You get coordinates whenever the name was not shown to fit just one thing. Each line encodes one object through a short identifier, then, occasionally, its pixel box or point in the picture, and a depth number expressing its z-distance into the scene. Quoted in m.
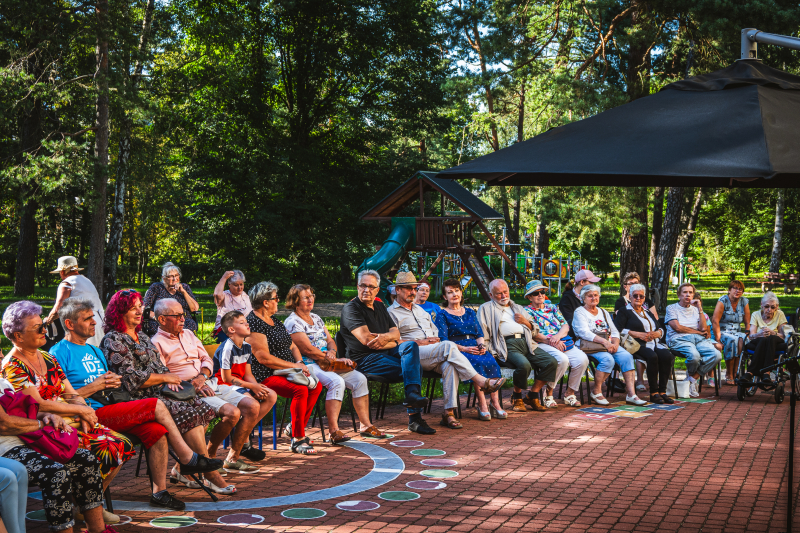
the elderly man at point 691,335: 9.35
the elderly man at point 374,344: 7.30
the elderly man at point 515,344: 8.23
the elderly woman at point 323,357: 6.69
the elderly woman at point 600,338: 8.75
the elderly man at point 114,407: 4.67
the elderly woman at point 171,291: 8.13
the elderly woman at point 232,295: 9.58
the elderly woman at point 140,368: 4.92
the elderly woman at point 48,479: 3.65
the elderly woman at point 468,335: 7.88
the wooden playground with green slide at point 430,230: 14.38
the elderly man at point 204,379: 5.39
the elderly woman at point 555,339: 8.56
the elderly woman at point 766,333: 9.07
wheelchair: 8.72
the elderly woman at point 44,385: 4.21
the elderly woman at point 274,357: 6.29
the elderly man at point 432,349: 7.58
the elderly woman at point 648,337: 8.85
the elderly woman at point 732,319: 10.25
